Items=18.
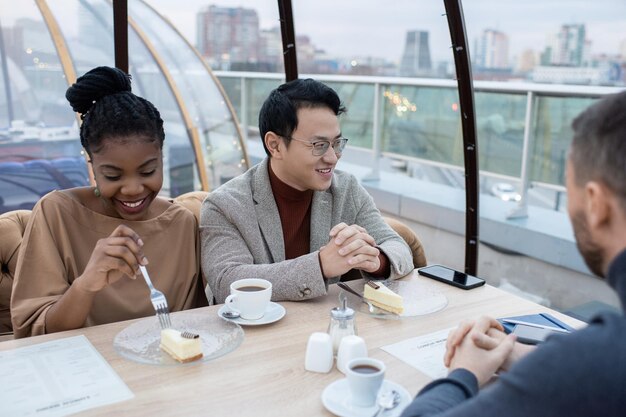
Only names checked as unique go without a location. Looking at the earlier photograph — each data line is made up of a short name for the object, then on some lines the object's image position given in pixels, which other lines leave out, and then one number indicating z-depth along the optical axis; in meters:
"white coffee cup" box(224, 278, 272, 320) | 1.61
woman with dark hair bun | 1.59
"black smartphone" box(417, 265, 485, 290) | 2.00
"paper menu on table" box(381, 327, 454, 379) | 1.37
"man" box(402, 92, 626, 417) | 0.81
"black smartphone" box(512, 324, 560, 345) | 1.48
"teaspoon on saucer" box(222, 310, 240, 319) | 1.65
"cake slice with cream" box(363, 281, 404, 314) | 1.72
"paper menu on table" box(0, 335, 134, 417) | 1.19
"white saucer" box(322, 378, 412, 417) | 1.17
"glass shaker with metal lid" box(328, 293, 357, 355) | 1.44
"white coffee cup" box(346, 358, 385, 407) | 1.16
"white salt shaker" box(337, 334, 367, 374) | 1.35
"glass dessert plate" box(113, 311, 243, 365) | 1.42
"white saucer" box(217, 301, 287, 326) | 1.61
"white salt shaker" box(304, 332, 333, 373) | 1.34
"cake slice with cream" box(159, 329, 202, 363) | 1.39
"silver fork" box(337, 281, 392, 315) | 1.74
